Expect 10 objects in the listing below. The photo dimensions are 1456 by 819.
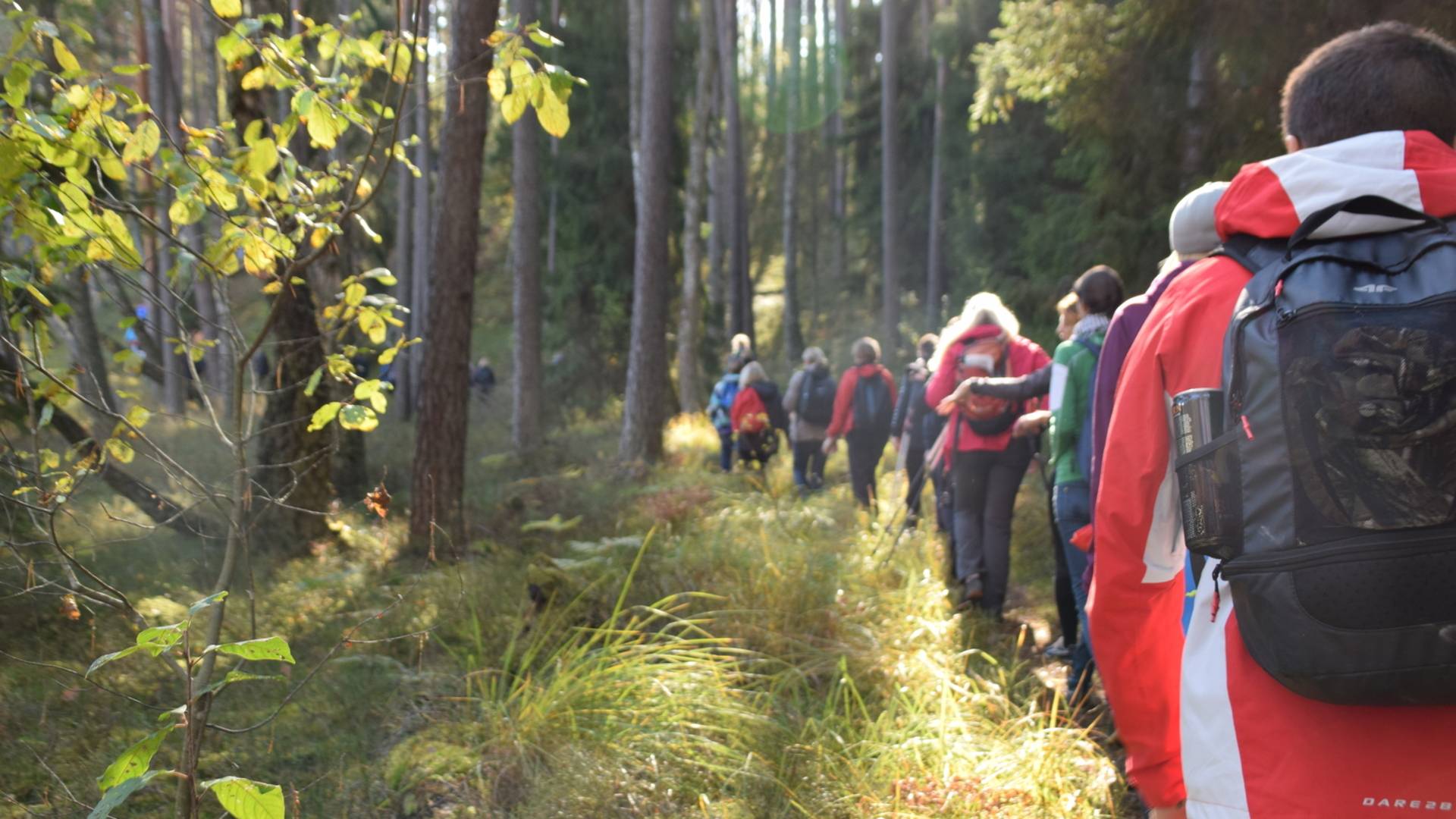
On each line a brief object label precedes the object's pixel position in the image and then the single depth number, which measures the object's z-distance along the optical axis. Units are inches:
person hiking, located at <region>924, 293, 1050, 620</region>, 267.3
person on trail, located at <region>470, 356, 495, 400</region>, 1129.4
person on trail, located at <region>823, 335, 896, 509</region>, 416.5
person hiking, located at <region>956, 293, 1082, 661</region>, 232.1
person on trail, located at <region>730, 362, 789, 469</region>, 488.4
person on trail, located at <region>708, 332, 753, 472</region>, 526.0
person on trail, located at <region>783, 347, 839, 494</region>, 451.5
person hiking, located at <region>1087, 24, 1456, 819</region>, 58.6
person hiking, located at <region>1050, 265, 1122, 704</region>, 202.8
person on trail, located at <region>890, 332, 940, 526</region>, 369.1
